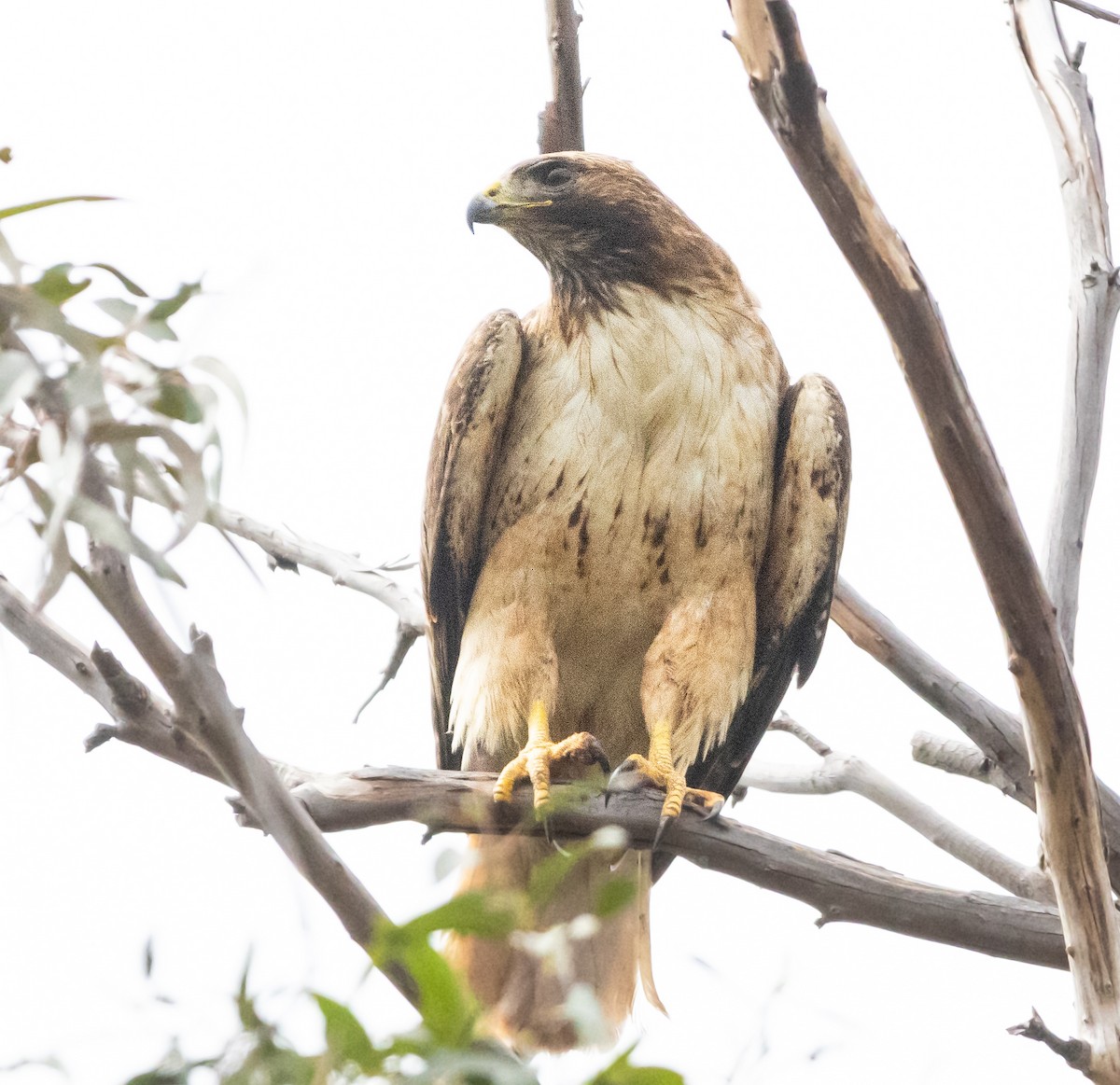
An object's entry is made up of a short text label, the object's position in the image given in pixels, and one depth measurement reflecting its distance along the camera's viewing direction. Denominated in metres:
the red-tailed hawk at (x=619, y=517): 12.74
